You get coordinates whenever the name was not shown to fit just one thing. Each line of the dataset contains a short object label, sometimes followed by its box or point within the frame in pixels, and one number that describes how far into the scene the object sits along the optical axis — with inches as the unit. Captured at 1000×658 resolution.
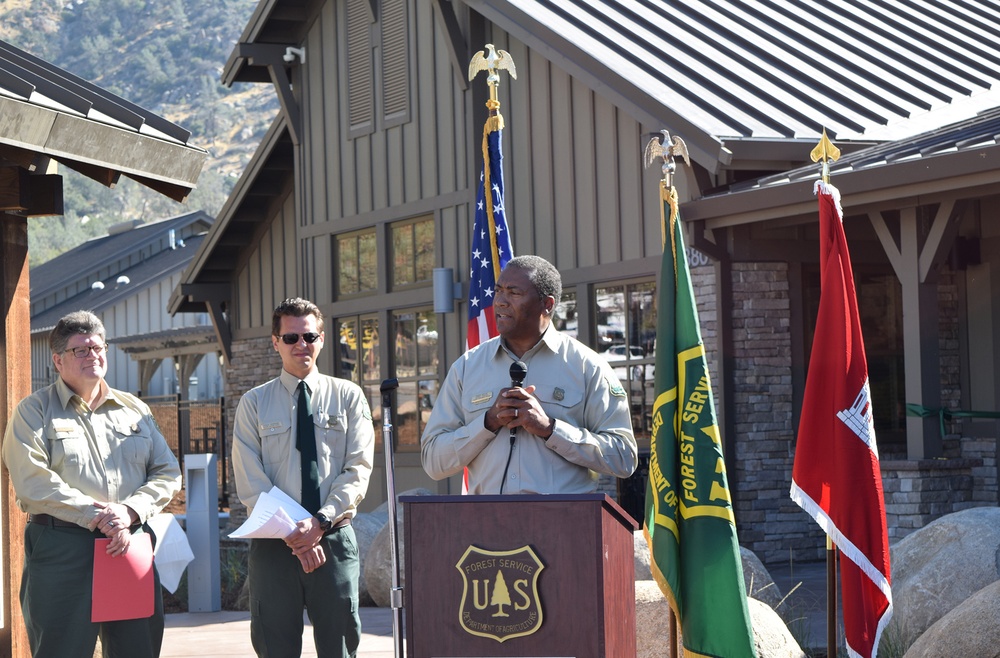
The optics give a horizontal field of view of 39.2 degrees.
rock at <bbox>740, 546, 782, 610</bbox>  323.0
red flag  217.6
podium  166.7
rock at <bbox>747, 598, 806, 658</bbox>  268.4
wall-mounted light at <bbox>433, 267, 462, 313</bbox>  571.2
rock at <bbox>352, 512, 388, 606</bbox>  453.4
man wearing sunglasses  222.1
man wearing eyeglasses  220.1
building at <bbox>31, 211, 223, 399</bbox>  1106.7
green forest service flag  216.8
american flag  301.6
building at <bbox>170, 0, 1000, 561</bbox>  434.6
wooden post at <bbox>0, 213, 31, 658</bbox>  259.0
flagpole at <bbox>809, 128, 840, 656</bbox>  216.1
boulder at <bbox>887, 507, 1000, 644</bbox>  286.0
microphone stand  188.9
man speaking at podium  191.3
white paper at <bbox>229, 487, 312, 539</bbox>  213.9
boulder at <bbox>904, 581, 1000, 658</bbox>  231.0
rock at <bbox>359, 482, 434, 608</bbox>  417.4
